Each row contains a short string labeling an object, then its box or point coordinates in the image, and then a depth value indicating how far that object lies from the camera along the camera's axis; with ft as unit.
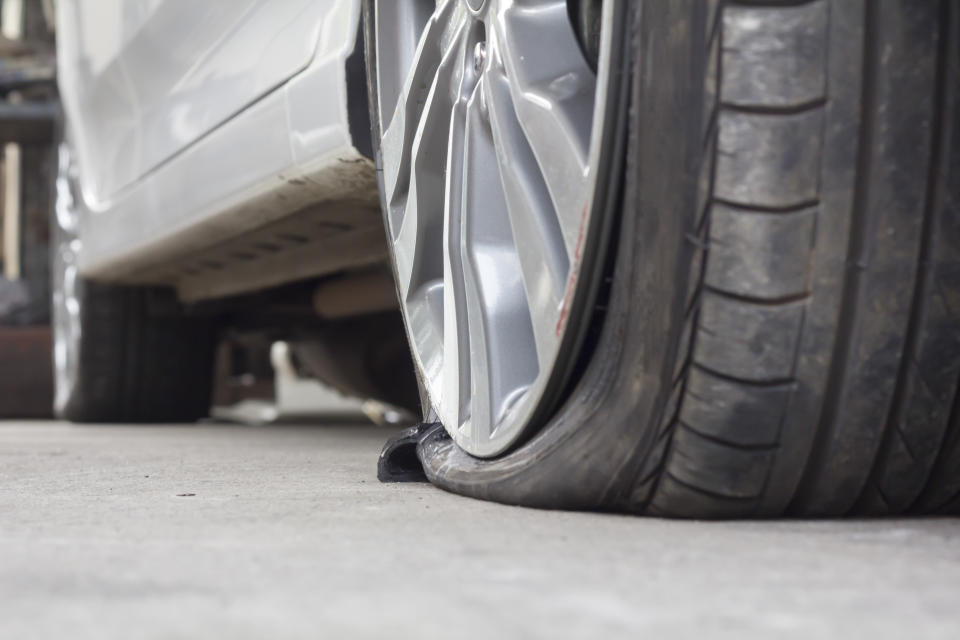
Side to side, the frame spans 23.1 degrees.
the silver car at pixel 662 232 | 2.75
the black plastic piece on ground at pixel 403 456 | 3.52
